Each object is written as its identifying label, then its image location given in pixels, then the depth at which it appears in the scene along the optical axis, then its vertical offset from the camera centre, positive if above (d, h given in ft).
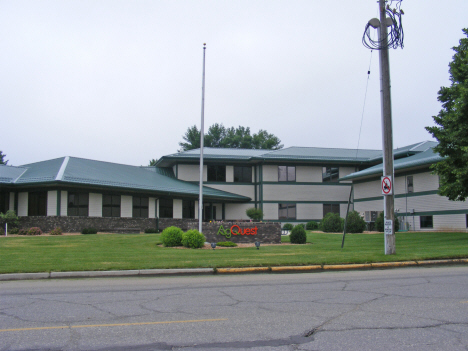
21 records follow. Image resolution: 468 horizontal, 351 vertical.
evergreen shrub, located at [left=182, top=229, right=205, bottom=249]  66.49 -3.56
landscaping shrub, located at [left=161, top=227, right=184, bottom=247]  69.46 -3.36
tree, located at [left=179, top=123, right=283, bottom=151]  233.14 +40.43
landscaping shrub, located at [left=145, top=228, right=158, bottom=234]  110.83 -3.58
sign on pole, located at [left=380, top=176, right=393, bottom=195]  48.96 +3.20
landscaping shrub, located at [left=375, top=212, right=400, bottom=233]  102.60 -2.16
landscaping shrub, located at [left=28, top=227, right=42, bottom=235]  93.04 -3.08
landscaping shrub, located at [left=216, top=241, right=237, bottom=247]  71.31 -4.61
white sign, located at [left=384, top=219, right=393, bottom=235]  49.51 -1.29
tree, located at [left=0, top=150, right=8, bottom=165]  192.54 +25.48
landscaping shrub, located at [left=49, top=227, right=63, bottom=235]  93.50 -3.14
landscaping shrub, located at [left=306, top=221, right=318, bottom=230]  130.72 -3.11
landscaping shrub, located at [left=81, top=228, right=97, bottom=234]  97.42 -3.27
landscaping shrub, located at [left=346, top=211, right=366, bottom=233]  102.42 -2.13
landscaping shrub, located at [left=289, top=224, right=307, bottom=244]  77.77 -3.69
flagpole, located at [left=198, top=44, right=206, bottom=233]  72.02 +14.10
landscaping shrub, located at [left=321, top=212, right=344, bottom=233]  107.04 -2.21
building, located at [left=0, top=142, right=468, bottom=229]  100.94 +7.72
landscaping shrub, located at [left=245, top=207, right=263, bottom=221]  128.47 +0.52
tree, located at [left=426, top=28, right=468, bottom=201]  65.87 +12.96
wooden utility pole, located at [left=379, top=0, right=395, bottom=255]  49.88 +10.41
